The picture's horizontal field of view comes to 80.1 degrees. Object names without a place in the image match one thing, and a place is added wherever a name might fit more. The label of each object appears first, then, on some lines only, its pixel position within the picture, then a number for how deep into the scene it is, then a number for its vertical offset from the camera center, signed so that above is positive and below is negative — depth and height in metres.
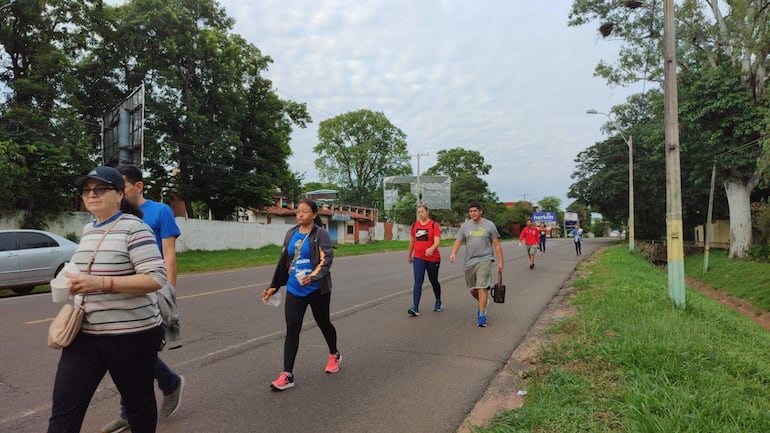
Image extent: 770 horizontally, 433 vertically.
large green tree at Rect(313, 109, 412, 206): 62.81 +10.18
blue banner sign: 76.09 +1.39
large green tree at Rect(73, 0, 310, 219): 24.25 +7.59
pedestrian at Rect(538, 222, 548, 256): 23.77 -0.59
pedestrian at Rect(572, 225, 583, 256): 23.92 -0.77
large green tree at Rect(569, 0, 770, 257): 17.23 +7.40
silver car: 10.27 -0.69
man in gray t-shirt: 6.82 -0.44
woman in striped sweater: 2.23 -0.38
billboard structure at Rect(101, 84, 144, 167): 15.30 +3.34
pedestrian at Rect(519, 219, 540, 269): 16.34 -0.51
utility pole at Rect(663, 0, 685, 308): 7.70 +0.95
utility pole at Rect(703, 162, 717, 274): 20.19 +0.27
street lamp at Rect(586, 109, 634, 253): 25.38 -0.07
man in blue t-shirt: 3.25 -0.11
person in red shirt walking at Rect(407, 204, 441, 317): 7.50 -0.42
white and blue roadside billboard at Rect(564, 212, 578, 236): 72.70 +0.77
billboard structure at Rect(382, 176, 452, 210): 48.44 +3.54
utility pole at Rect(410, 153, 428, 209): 44.91 +3.62
